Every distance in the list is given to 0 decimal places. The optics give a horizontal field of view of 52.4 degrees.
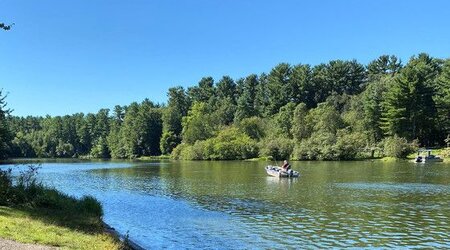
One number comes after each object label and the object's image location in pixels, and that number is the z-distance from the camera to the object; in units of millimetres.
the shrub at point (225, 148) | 117062
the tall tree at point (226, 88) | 185625
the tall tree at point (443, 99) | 93062
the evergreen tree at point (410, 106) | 95125
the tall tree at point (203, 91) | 190375
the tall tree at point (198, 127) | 141250
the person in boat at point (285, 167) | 52878
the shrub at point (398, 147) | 89062
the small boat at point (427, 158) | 78088
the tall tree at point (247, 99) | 149500
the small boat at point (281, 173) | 52125
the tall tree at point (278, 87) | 147750
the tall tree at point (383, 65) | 149875
